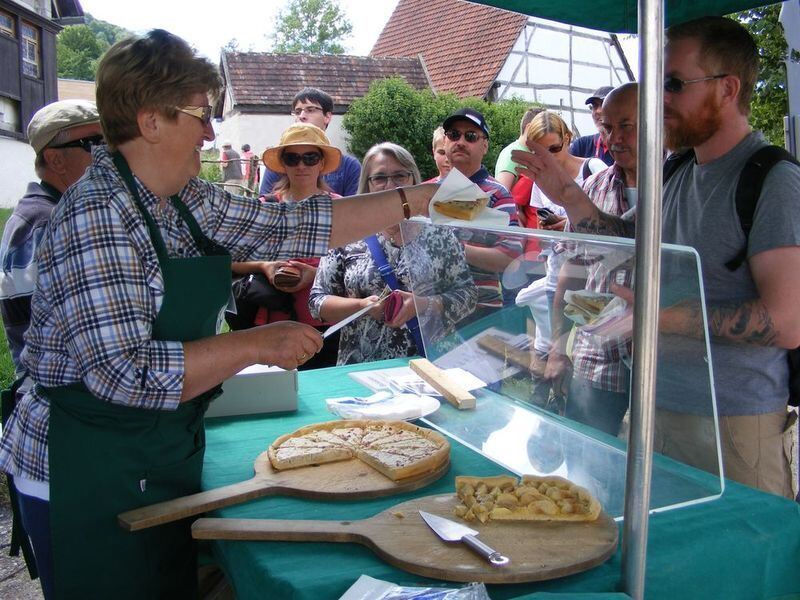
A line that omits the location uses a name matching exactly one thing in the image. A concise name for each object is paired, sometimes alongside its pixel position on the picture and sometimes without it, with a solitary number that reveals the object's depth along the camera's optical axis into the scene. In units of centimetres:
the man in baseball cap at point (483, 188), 185
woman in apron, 137
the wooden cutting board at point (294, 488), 146
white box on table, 215
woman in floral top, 229
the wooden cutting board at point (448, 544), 119
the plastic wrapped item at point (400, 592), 110
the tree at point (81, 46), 5209
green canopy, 247
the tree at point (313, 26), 5522
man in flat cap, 223
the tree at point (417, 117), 1568
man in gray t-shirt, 173
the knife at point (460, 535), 120
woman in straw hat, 338
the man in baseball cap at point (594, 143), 490
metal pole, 107
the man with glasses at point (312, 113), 469
